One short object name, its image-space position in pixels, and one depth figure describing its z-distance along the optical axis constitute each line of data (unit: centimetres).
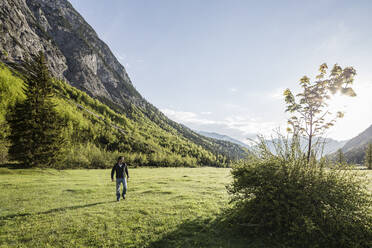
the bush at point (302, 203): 588
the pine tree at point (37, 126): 3344
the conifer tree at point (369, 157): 6606
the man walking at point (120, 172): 1366
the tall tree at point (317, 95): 926
